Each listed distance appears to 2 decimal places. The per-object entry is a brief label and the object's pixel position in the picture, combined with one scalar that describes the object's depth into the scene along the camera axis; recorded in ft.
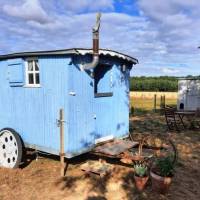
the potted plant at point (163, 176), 13.93
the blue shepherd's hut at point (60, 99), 16.51
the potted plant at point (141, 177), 14.57
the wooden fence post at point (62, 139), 16.23
